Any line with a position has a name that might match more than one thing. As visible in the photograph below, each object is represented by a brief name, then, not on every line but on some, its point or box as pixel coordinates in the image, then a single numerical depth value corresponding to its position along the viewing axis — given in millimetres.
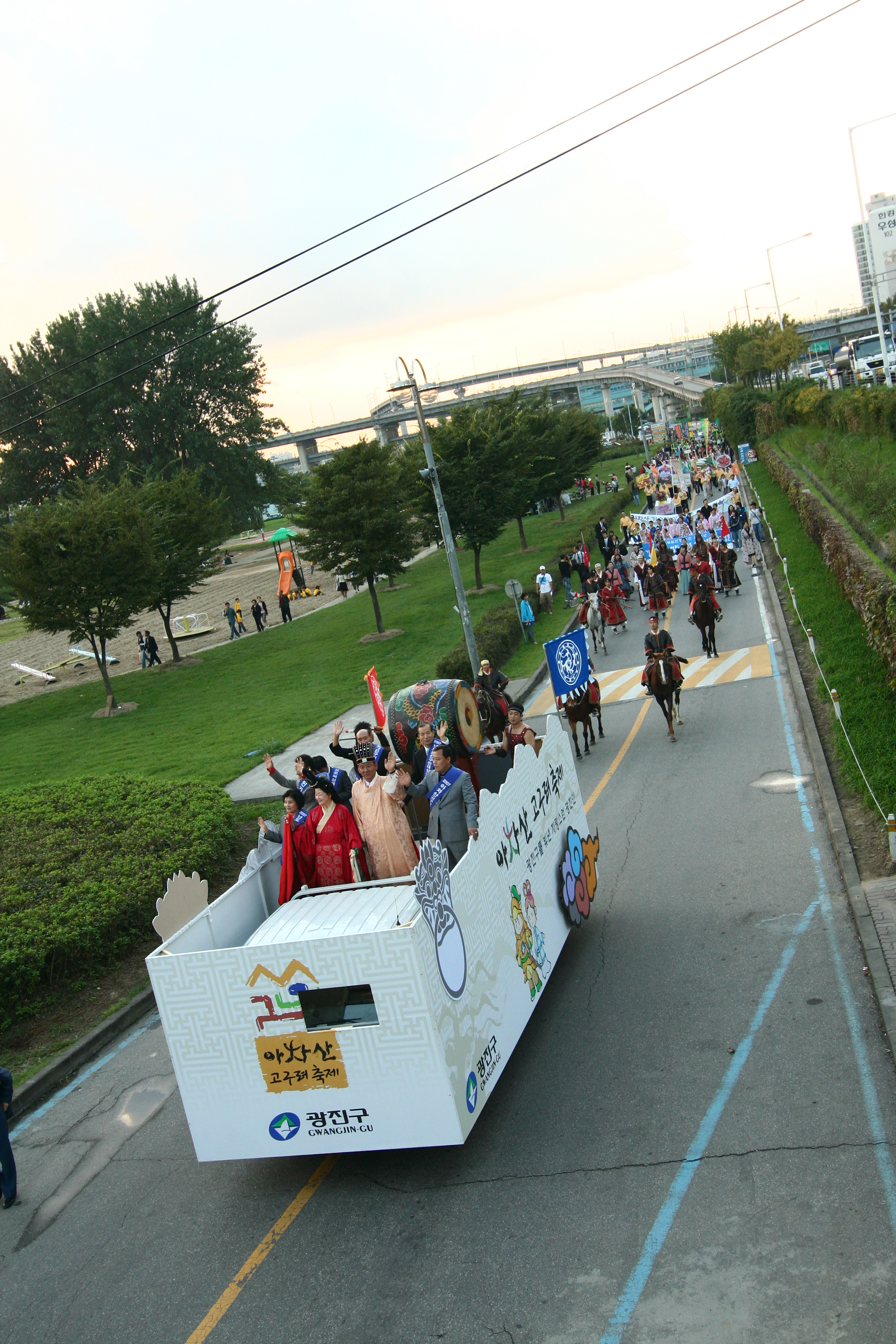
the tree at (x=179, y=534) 35094
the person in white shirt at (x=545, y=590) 32094
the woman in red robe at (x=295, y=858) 7578
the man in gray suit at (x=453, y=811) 7801
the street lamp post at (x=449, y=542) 22312
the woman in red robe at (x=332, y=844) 7691
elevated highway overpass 132125
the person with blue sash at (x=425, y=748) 9203
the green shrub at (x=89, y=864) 10523
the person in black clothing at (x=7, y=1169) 7164
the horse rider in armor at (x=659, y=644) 16375
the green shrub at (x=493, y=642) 23875
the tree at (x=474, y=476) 36375
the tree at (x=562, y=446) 51188
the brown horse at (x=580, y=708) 16516
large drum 10398
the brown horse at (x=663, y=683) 16234
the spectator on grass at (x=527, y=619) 27875
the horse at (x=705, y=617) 21078
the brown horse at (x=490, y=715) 14211
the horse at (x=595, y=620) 25250
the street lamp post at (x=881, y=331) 40562
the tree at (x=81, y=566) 29109
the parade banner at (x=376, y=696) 13500
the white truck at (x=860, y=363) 54953
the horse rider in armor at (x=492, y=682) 14547
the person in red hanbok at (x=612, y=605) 28594
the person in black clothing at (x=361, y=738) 10984
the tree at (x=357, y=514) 33469
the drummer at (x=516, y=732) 10391
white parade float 5996
